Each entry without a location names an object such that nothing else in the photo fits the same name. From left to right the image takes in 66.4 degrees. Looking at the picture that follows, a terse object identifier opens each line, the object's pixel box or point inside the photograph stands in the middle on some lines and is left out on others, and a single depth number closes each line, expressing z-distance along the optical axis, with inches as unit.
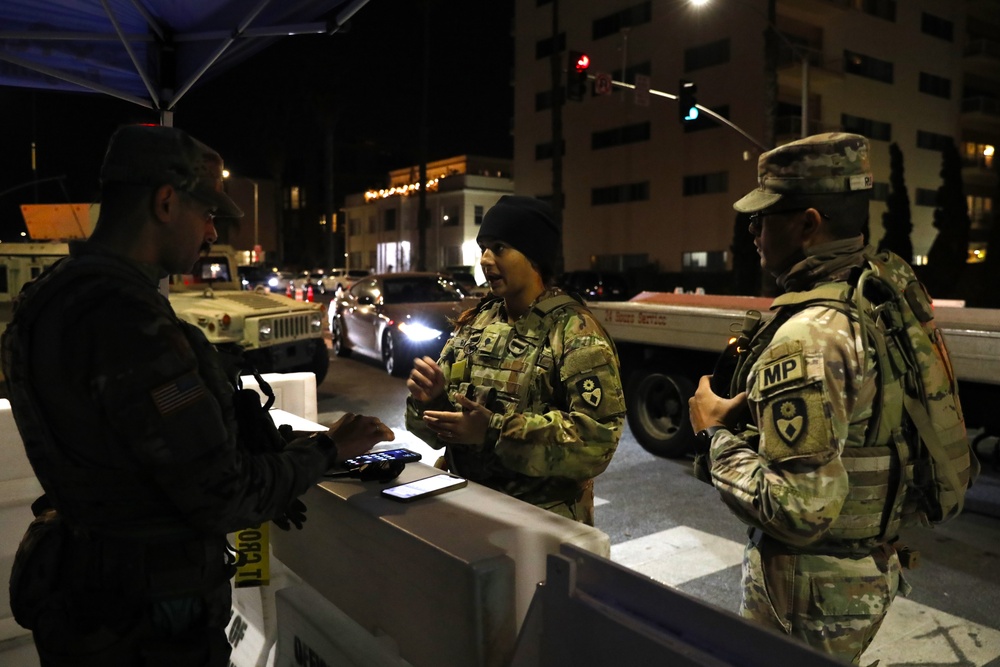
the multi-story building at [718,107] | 1249.4
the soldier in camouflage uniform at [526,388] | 95.7
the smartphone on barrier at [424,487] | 78.2
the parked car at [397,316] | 455.8
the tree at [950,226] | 1210.6
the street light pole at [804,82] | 711.8
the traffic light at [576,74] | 677.9
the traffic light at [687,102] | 681.6
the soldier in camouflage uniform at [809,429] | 67.0
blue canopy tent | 160.4
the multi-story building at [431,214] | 2010.3
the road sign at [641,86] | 728.7
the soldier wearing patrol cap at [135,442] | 59.1
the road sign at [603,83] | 711.1
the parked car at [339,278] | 1306.6
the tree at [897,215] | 1246.3
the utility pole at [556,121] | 1007.6
